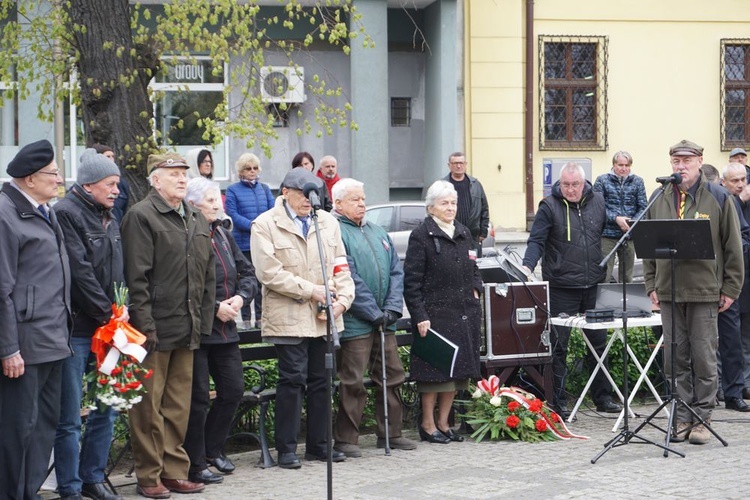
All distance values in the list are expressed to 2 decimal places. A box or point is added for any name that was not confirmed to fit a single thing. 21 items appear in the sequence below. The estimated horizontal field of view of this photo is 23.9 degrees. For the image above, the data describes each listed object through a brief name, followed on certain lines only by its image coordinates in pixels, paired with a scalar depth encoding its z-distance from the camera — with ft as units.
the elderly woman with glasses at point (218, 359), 40.08
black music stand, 43.66
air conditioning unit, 100.98
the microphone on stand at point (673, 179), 44.55
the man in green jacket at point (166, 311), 37.68
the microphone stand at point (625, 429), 42.92
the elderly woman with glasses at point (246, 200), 59.13
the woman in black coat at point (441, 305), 46.43
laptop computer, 50.82
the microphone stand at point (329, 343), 33.83
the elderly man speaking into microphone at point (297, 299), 42.07
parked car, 87.10
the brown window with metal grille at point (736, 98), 113.62
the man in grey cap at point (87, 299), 35.14
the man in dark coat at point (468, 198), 64.97
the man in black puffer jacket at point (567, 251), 51.64
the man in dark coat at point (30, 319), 32.32
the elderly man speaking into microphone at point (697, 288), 45.80
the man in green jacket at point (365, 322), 44.36
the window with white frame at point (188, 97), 106.60
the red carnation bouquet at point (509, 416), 46.61
